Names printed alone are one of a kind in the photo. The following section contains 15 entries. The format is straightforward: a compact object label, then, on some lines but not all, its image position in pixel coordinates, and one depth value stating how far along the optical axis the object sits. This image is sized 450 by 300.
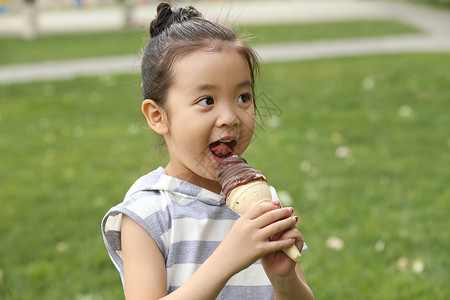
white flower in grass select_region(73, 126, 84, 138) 6.53
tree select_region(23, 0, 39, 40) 17.20
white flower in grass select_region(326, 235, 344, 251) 3.82
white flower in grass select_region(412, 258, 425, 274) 3.52
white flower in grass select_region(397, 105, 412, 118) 6.40
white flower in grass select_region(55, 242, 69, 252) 3.95
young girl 1.57
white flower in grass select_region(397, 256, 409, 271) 3.57
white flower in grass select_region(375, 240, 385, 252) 3.77
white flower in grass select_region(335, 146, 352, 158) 5.38
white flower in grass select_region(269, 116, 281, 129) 6.43
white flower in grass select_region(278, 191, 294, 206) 4.36
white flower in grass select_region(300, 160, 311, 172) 5.11
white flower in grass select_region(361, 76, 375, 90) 7.72
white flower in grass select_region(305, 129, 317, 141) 5.93
